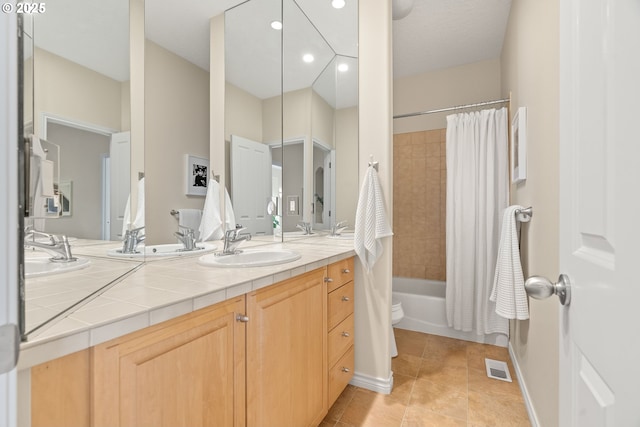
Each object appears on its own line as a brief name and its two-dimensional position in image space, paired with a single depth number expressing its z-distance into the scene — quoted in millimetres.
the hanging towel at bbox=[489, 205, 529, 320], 1702
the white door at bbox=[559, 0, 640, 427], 379
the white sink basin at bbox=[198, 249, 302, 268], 1207
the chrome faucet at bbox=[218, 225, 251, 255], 1522
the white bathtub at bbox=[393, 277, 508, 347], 2562
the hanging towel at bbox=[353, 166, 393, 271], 1717
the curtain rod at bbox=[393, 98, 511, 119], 2419
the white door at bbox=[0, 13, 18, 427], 346
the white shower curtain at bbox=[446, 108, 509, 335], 2471
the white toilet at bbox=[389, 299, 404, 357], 2190
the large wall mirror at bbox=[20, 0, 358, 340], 699
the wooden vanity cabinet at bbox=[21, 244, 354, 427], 584
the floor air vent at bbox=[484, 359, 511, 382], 1965
